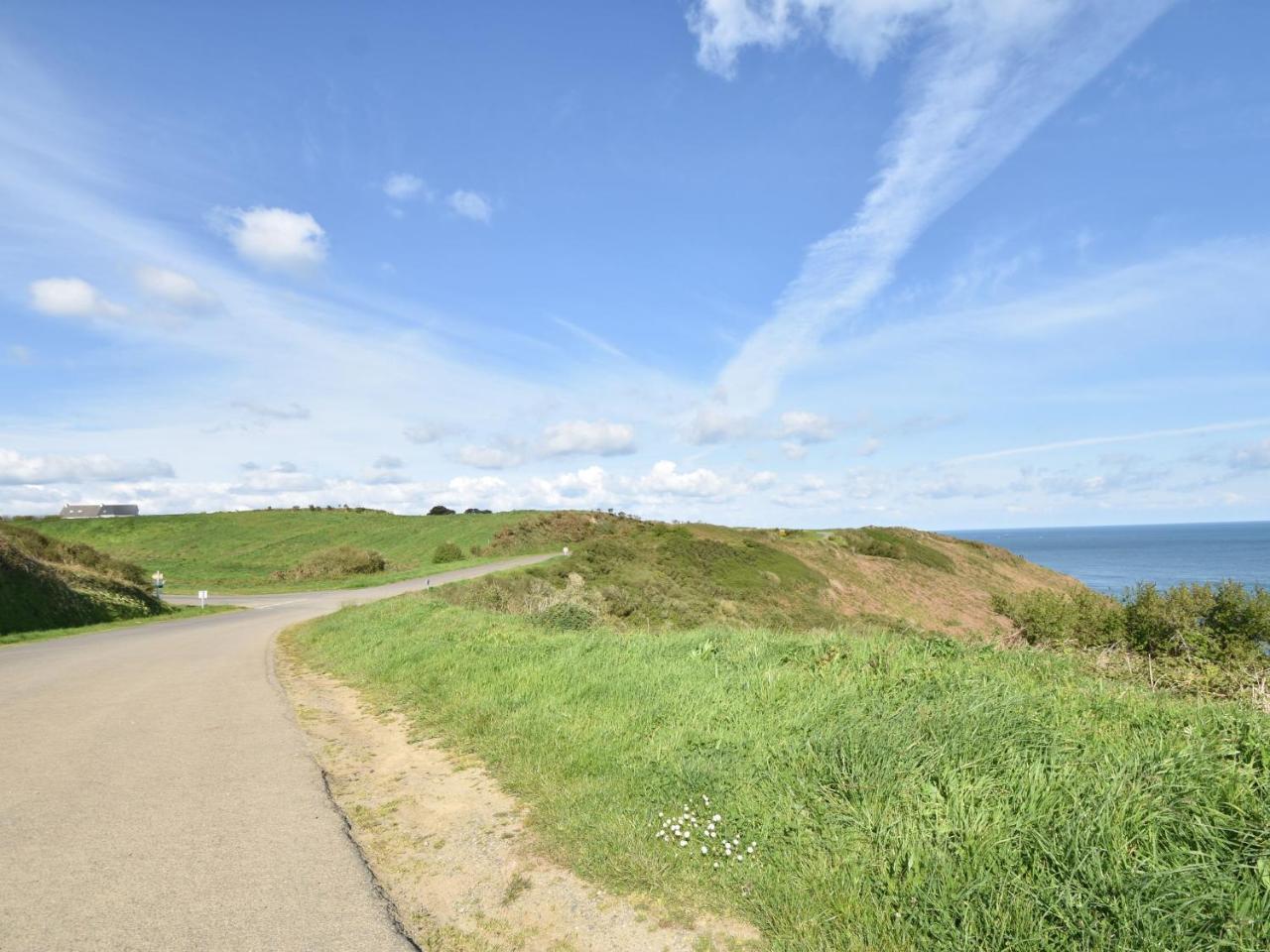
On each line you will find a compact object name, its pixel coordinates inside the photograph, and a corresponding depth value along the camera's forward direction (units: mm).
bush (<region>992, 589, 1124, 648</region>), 25473
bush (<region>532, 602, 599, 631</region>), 16297
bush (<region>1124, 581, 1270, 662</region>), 23844
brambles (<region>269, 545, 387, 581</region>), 47406
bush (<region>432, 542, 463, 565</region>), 51125
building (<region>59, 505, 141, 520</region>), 91500
